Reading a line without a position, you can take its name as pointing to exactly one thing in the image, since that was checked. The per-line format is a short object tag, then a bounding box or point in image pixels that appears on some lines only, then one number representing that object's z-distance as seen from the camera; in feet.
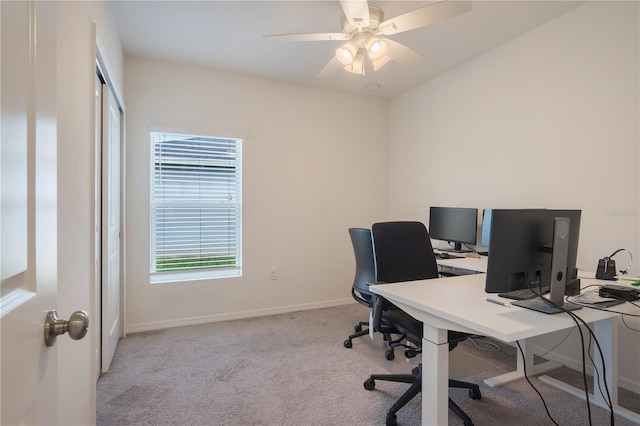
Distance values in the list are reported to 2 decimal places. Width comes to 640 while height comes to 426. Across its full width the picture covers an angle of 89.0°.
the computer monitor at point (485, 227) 9.57
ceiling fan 5.94
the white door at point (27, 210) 1.62
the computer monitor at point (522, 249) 4.29
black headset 7.02
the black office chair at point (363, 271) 8.55
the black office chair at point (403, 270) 5.99
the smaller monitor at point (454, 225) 9.98
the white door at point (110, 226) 7.43
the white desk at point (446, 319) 3.88
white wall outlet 12.26
